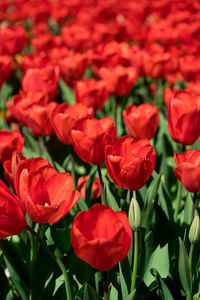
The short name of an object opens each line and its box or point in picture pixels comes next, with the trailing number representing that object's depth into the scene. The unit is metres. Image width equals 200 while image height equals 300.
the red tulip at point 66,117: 1.45
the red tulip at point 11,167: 1.39
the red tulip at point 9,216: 1.25
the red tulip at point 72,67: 1.98
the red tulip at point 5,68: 2.02
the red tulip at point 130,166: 1.32
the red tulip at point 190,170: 1.32
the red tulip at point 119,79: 1.75
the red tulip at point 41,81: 1.74
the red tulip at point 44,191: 1.26
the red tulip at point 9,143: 1.49
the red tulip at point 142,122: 1.48
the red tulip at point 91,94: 1.66
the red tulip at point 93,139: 1.37
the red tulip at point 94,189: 1.55
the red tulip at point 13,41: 2.55
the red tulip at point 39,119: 1.54
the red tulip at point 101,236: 1.23
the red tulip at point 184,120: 1.43
